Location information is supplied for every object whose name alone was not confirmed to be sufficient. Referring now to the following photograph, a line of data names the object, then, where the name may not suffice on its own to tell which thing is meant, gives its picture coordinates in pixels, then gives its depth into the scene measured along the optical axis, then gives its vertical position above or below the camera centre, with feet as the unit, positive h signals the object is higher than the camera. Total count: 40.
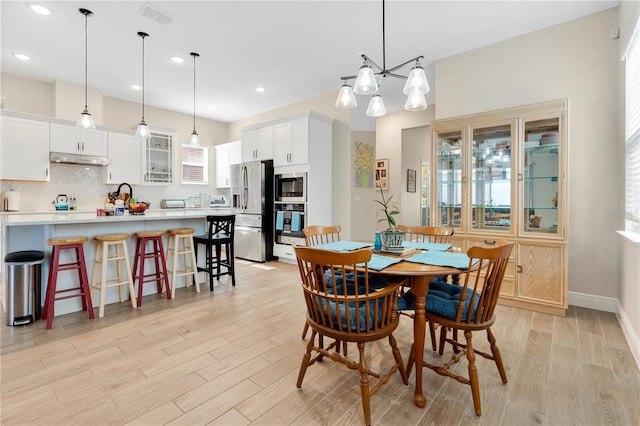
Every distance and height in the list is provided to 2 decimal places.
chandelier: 6.66 +2.78
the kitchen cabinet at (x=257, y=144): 17.78 +4.01
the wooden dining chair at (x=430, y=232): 8.86 -0.67
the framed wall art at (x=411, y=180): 20.92 +2.07
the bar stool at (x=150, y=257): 10.61 -1.85
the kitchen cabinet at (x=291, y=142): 16.03 +3.70
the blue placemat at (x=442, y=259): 5.65 -1.00
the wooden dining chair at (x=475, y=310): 5.19 -1.87
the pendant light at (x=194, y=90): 12.81 +6.56
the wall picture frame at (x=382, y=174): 20.85 +2.52
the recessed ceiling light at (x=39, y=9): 9.55 +6.43
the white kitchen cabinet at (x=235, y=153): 20.77 +3.94
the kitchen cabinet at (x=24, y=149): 13.62 +2.75
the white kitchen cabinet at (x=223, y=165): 21.90 +3.24
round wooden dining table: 5.26 -1.51
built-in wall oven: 16.36 -0.69
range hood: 14.95 +2.57
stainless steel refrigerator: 17.51 -0.17
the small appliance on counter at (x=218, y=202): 22.26 +0.52
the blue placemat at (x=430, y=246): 7.42 -0.91
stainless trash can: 8.59 -2.22
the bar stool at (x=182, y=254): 11.43 -1.84
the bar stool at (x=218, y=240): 12.23 -1.28
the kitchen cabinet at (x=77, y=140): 14.98 +3.55
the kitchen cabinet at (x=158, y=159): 18.49 +3.15
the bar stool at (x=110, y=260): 9.43 -1.77
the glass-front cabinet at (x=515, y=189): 9.62 +0.75
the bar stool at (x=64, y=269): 8.61 -1.83
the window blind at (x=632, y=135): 7.70 +2.04
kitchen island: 9.08 -0.79
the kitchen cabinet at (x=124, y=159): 17.03 +2.91
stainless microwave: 16.22 +1.25
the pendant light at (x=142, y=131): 12.41 +3.24
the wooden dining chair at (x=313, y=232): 8.28 -0.65
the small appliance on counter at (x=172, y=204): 19.98 +0.34
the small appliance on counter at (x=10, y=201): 14.11 +0.34
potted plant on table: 6.99 -0.68
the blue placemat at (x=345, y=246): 7.24 -0.91
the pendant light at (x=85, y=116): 9.87 +3.33
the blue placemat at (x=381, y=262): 5.45 -1.01
